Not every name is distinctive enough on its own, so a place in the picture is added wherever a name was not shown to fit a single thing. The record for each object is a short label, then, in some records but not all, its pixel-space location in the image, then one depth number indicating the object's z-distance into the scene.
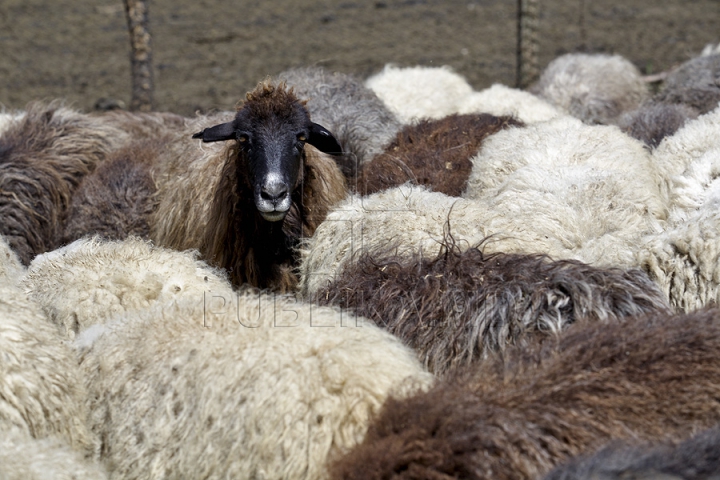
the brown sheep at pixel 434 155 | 10.51
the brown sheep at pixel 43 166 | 11.25
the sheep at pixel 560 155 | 9.80
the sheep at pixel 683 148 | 9.91
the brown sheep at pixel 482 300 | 6.46
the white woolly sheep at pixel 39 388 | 5.84
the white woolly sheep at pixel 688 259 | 7.05
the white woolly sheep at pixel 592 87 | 15.86
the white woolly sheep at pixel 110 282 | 7.44
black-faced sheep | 8.92
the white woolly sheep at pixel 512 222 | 7.91
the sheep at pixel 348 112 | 12.08
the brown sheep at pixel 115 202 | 10.65
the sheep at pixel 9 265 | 8.51
